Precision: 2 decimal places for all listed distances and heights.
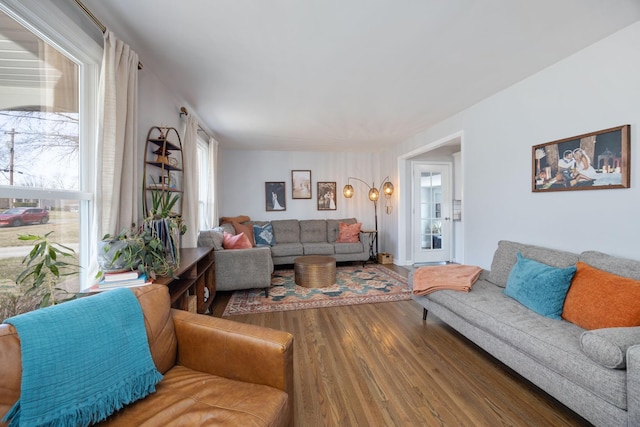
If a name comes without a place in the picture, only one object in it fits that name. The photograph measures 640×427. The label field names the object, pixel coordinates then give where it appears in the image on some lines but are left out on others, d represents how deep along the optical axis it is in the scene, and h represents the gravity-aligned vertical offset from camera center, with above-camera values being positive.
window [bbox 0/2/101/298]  1.21 +0.44
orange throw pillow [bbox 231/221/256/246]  4.85 -0.33
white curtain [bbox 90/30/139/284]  1.64 +0.43
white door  5.22 +0.03
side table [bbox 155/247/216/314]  1.92 -0.58
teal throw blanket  0.80 -0.52
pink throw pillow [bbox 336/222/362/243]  5.15 -0.43
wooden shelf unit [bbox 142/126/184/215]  2.26 +0.44
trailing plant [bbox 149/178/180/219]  1.91 +0.08
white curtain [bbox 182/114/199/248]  2.93 +0.30
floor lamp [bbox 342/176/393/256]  5.22 +0.42
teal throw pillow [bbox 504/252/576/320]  1.77 -0.54
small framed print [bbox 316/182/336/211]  5.83 +0.37
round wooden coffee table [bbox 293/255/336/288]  3.75 -0.89
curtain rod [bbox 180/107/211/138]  2.88 +1.13
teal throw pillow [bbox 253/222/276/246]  5.00 -0.44
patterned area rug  3.10 -1.09
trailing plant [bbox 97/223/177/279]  1.46 -0.24
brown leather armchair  0.92 -0.71
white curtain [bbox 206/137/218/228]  4.09 +0.42
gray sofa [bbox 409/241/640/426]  1.18 -0.75
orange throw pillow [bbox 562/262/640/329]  1.45 -0.52
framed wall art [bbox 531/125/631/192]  1.85 +0.40
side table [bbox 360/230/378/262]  5.17 -0.66
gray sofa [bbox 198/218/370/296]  3.24 -0.61
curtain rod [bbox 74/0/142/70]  1.43 +1.13
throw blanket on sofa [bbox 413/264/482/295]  2.33 -0.62
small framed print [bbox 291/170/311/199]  5.73 +0.62
